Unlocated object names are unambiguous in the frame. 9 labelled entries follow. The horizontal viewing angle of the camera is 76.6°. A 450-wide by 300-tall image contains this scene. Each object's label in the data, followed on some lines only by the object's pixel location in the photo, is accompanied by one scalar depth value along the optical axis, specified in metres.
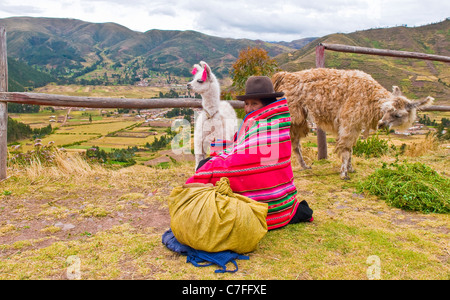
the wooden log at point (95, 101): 5.11
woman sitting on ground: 3.05
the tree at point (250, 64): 9.20
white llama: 4.46
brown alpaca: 4.87
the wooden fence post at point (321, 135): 6.92
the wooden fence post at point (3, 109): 5.26
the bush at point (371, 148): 8.42
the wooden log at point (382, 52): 6.89
